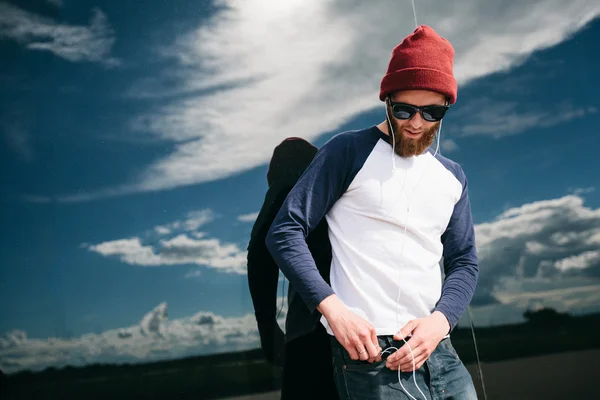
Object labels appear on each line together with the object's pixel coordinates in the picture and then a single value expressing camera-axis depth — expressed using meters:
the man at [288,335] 1.79
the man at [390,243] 1.46
